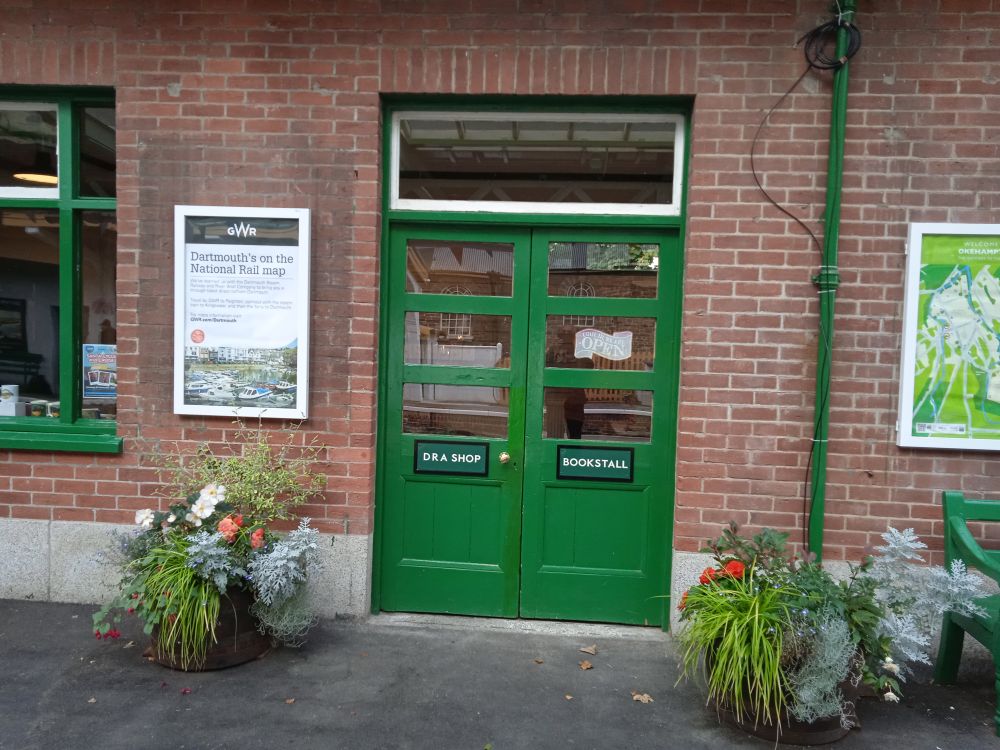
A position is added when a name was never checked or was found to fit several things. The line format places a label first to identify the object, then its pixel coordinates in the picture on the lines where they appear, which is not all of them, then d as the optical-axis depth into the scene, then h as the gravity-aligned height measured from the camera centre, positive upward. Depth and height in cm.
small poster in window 481 -19
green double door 456 -42
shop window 471 +49
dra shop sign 464 -66
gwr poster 440 +21
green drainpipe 411 +44
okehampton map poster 411 +18
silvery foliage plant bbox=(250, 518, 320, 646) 382 -125
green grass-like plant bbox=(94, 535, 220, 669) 373 -134
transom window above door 453 +122
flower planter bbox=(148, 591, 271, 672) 386 -157
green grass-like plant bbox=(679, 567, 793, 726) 329 -129
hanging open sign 458 +9
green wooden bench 371 -96
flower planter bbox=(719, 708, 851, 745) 335 -168
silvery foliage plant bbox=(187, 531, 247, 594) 374 -111
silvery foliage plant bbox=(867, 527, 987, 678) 355 -110
